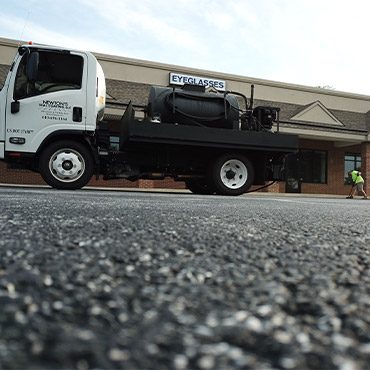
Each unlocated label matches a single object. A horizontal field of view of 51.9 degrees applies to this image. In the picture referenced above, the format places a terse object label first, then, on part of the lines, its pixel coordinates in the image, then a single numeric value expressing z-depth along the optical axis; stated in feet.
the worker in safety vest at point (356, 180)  57.16
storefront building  54.34
